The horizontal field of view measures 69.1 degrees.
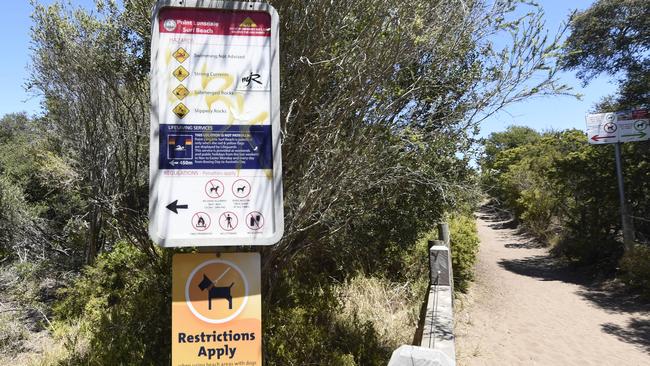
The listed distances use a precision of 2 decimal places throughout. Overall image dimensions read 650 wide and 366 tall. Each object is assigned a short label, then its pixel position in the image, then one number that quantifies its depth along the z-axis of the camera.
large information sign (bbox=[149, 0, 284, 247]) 2.11
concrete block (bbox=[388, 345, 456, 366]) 1.92
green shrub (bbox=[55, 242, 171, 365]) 3.71
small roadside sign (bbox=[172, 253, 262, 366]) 2.12
